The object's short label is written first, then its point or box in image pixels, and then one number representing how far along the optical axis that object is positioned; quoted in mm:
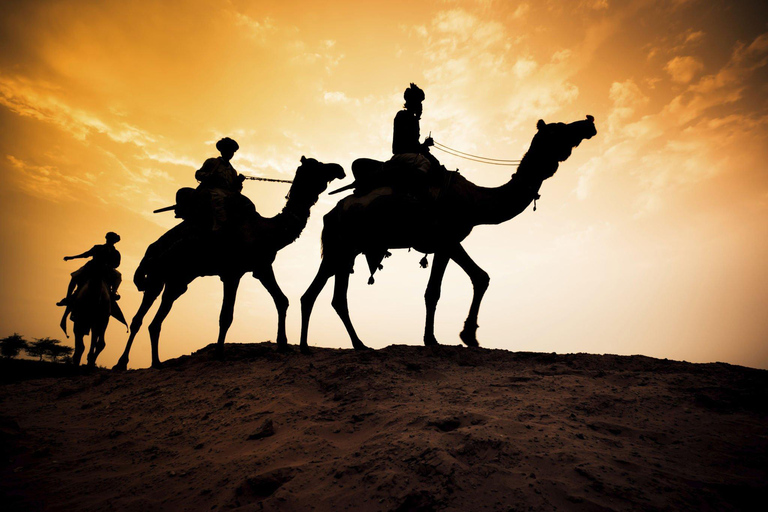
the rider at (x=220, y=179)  6977
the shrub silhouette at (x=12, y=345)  20281
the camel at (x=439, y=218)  6090
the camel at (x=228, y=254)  7113
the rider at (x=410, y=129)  6891
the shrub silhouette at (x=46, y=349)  20078
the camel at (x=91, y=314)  8969
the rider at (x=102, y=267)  9336
